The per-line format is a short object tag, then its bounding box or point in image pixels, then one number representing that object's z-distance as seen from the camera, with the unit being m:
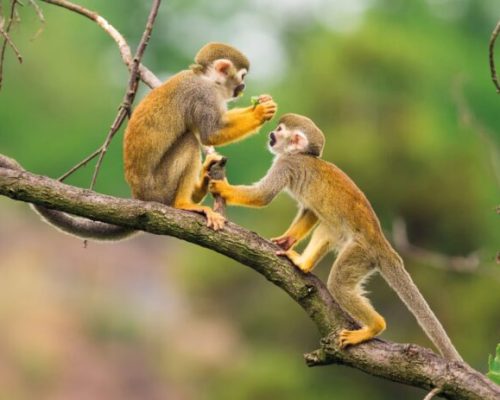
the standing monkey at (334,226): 10.91
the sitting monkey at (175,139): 11.92
